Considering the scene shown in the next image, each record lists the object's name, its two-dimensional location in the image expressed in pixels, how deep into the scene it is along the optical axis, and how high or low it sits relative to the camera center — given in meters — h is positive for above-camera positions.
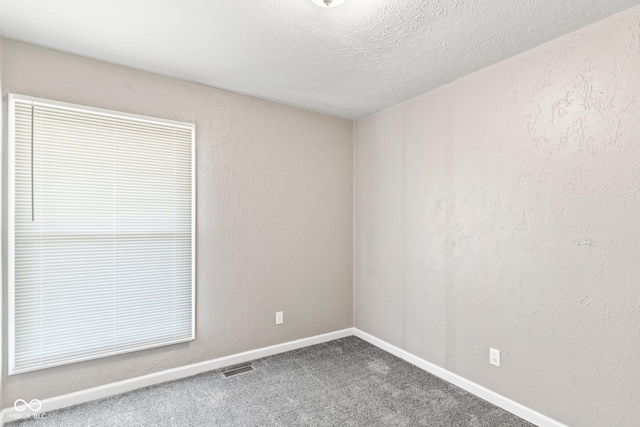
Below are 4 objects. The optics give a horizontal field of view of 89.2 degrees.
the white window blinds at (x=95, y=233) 2.11 -0.11
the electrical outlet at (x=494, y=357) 2.28 -0.99
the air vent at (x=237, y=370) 2.69 -1.30
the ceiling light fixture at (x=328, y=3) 1.66 +1.10
